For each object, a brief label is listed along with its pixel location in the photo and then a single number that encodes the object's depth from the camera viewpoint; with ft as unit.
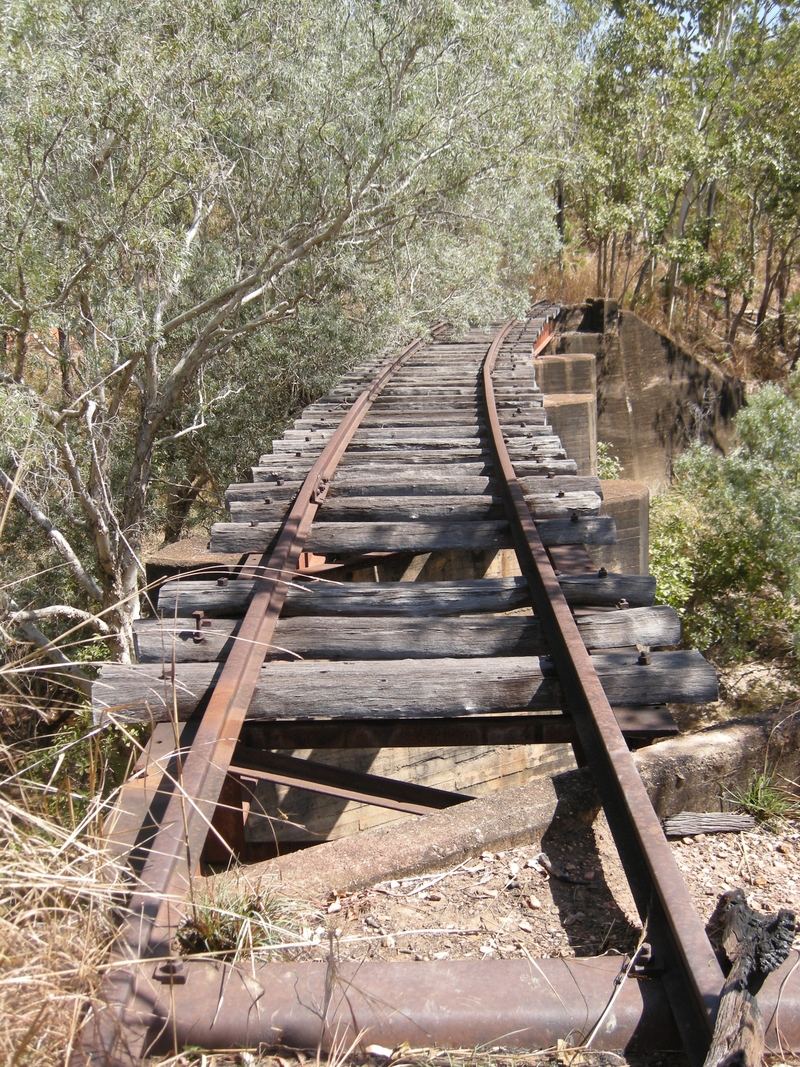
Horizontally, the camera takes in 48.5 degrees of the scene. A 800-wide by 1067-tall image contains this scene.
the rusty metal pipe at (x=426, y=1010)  5.56
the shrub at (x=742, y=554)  33.55
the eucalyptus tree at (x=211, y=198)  23.20
